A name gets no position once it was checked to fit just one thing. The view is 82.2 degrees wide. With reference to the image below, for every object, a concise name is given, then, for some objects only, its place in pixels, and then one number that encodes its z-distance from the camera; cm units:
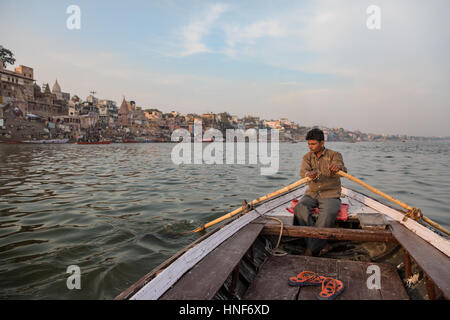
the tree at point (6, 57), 5198
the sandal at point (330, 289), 253
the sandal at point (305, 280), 273
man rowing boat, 410
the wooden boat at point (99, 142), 4966
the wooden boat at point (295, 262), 215
